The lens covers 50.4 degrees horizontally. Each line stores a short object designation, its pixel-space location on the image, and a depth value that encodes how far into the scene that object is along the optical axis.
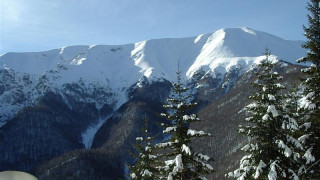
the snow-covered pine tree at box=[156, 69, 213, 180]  20.44
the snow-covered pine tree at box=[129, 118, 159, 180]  25.70
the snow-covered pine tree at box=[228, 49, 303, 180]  19.09
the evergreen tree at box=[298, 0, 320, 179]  18.50
